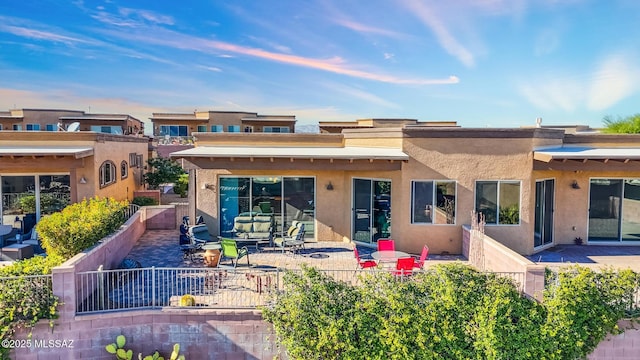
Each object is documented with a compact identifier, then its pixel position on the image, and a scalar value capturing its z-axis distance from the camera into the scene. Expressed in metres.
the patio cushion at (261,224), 15.88
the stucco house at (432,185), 14.56
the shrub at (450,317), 8.43
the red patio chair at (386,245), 13.20
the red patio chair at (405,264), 10.75
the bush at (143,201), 23.48
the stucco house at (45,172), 15.56
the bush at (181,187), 30.66
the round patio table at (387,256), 12.05
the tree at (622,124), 26.19
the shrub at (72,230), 10.69
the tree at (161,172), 29.65
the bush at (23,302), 8.40
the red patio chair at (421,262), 11.44
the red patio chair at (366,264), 11.39
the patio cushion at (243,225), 15.98
